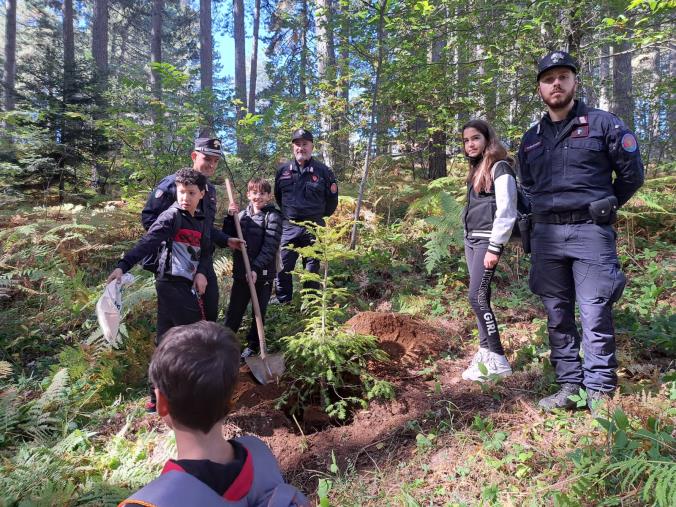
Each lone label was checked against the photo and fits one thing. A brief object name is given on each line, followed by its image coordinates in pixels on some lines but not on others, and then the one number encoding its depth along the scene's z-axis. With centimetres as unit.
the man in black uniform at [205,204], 390
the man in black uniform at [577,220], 293
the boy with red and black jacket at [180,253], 363
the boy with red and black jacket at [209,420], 131
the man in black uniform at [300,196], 594
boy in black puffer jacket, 473
